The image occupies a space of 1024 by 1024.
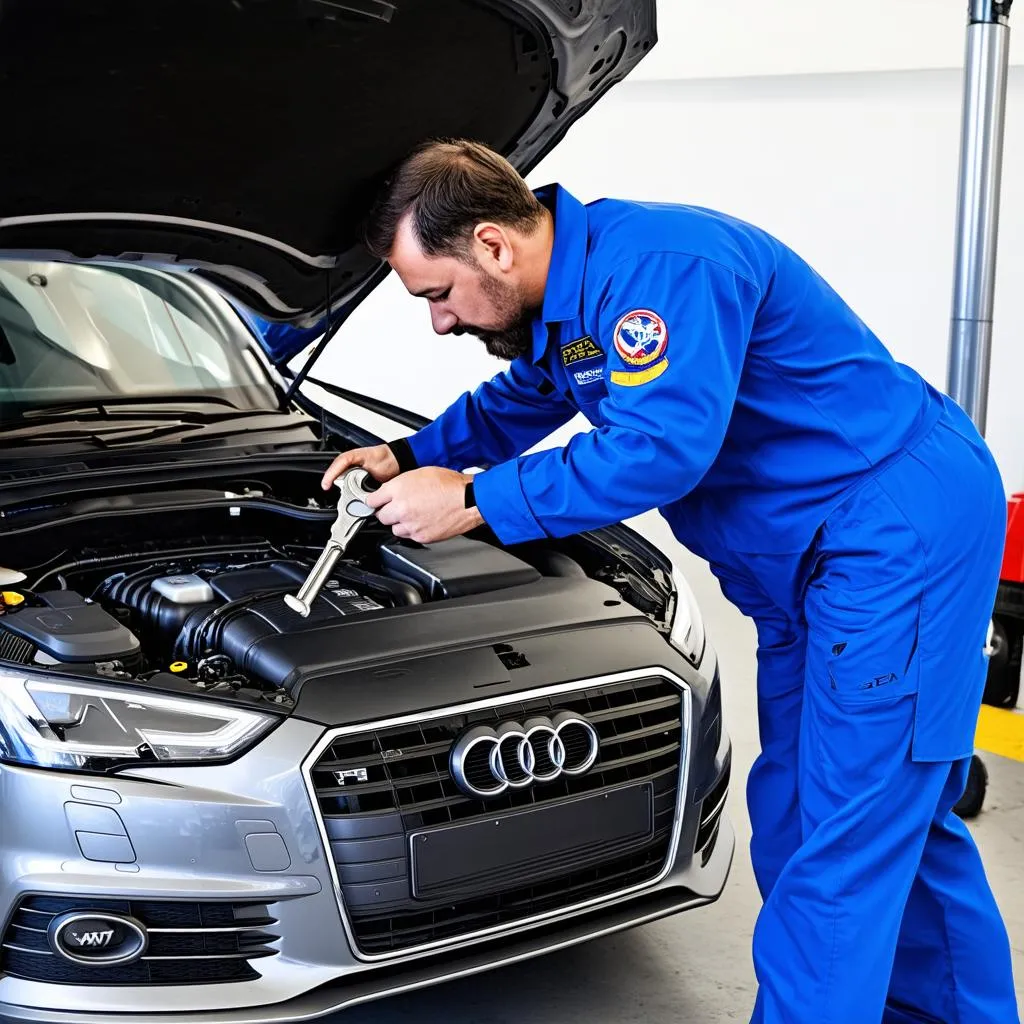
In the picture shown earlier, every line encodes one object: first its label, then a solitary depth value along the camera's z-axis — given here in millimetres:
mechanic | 1740
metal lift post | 2912
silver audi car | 1735
